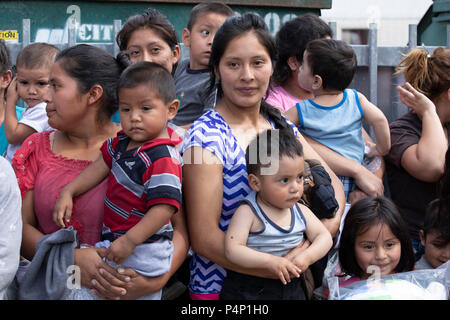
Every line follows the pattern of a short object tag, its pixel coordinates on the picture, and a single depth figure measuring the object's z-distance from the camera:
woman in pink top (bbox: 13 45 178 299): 2.57
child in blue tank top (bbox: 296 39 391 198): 3.49
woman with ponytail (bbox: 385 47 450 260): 3.37
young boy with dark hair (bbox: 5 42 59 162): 3.48
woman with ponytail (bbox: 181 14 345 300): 2.49
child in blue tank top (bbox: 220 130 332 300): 2.44
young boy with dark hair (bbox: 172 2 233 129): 3.62
